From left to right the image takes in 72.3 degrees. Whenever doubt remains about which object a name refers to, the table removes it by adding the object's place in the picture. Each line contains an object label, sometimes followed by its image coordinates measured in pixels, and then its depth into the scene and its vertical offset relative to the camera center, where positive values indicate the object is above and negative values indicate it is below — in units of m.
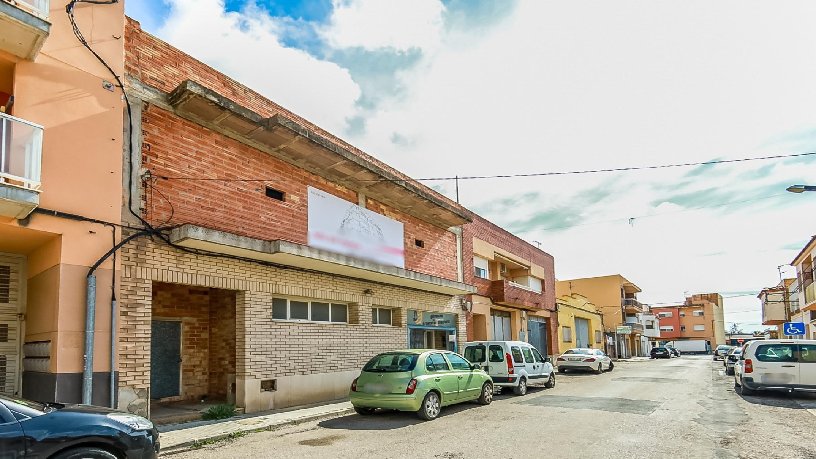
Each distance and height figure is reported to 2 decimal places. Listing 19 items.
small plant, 10.66 -1.93
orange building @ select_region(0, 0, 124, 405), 8.07 +1.77
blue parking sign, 27.78 -1.57
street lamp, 12.16 +2.37
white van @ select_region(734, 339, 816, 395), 14.24 -1.76
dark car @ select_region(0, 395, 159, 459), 4.84 -1.07
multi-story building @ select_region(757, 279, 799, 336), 42.56 -0.82
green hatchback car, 10.59 -1.51
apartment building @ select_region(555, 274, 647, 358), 54.59 -0.26
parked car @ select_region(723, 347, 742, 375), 25.58 -2.94
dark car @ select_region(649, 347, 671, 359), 57.41 -5.37
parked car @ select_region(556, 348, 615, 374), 26.38 -2.76
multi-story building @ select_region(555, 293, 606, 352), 35.59 -1.48
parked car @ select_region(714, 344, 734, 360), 49.31 -4.74
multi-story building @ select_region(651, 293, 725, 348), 91.62 -3.44
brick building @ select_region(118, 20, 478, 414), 10.12 +1.20
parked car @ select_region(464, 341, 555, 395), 15.60 -1.66
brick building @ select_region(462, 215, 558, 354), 23.53 +0.79
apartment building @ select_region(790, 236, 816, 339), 32.66 +0.72
